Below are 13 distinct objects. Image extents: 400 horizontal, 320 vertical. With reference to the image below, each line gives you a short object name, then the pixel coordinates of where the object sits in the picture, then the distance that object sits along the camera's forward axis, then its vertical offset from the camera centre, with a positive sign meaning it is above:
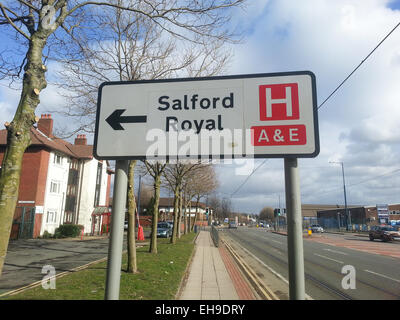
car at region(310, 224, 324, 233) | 46.48 -3.76
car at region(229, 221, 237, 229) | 60.84 -4.10
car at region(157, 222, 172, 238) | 27.03 -2.48
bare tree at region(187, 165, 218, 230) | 25.53 +2.74
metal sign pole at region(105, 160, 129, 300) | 1.61 -0.17
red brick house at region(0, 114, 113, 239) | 23.73 +2.05
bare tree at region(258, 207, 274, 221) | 118.75 -2.70
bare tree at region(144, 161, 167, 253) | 13.23 +0.53
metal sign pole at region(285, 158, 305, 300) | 1.50 -0.16
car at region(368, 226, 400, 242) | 26.08 -2.54
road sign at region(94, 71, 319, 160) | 1.72 +0.63
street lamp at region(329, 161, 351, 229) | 36.78 +2.60
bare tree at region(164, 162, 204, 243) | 18.06 +2.53
